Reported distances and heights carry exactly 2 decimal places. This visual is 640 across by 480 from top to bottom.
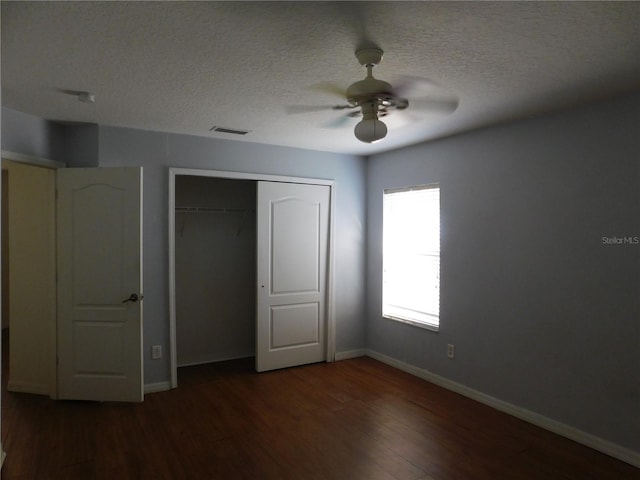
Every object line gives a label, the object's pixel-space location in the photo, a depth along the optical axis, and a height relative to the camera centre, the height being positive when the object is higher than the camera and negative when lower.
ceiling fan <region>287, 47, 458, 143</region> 2.18 +0.83
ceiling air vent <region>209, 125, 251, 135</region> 3.80 +1.02
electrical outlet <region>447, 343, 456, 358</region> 3.99 -1.07
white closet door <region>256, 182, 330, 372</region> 4.50 -0.38
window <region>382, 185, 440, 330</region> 4.24 -0.18
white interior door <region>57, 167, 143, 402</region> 3.56 -0.37
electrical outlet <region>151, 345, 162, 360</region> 3.93 -1.06
